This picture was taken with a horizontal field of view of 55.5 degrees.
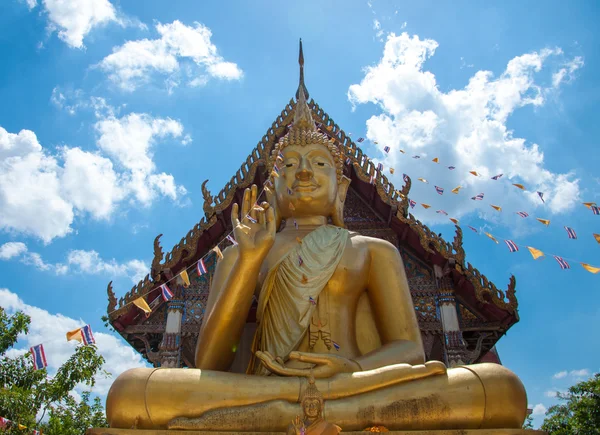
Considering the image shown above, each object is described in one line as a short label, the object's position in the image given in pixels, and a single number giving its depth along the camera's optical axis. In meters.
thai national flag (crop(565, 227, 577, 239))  4.05
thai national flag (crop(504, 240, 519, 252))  4.05
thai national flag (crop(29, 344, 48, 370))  3.02
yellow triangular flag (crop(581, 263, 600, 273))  3.39
